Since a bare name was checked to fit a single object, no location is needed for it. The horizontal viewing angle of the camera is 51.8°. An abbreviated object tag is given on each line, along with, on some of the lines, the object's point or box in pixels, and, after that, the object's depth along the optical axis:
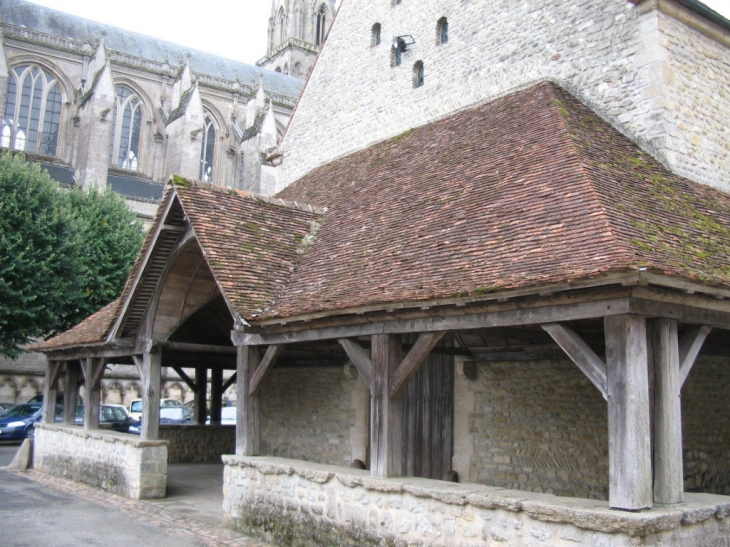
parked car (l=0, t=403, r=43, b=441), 20.39
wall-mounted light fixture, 13.79
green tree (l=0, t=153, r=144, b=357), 19.97
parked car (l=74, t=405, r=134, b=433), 19.48
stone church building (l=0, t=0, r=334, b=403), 35.38
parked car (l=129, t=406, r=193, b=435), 19.44
